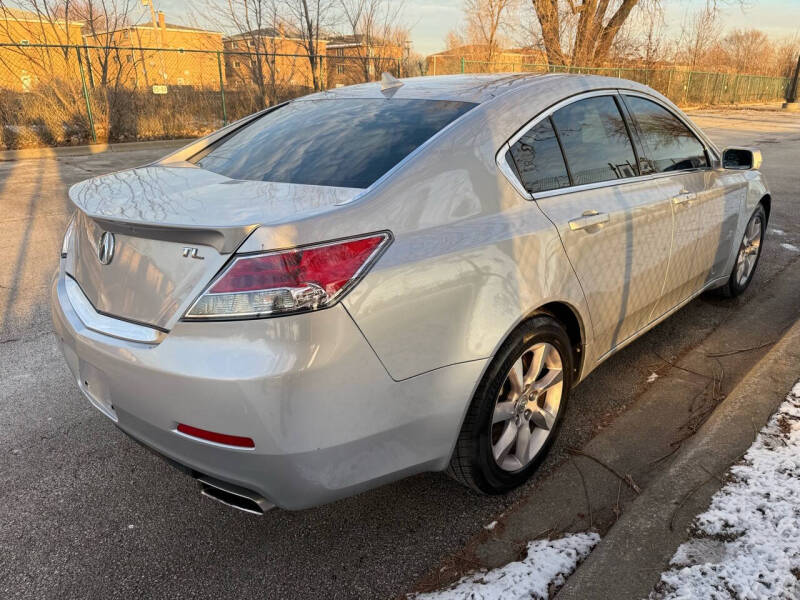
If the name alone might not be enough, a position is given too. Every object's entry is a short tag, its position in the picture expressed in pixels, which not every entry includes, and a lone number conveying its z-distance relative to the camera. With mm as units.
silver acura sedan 1691
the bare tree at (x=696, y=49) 39969
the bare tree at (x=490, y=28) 22984
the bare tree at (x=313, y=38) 18859
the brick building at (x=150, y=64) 15883
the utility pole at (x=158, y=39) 17375
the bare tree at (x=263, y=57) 18141
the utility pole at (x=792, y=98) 35406
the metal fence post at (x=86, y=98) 14338
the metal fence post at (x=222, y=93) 16875
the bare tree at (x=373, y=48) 20531
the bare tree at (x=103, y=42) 15586
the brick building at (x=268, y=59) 18000
